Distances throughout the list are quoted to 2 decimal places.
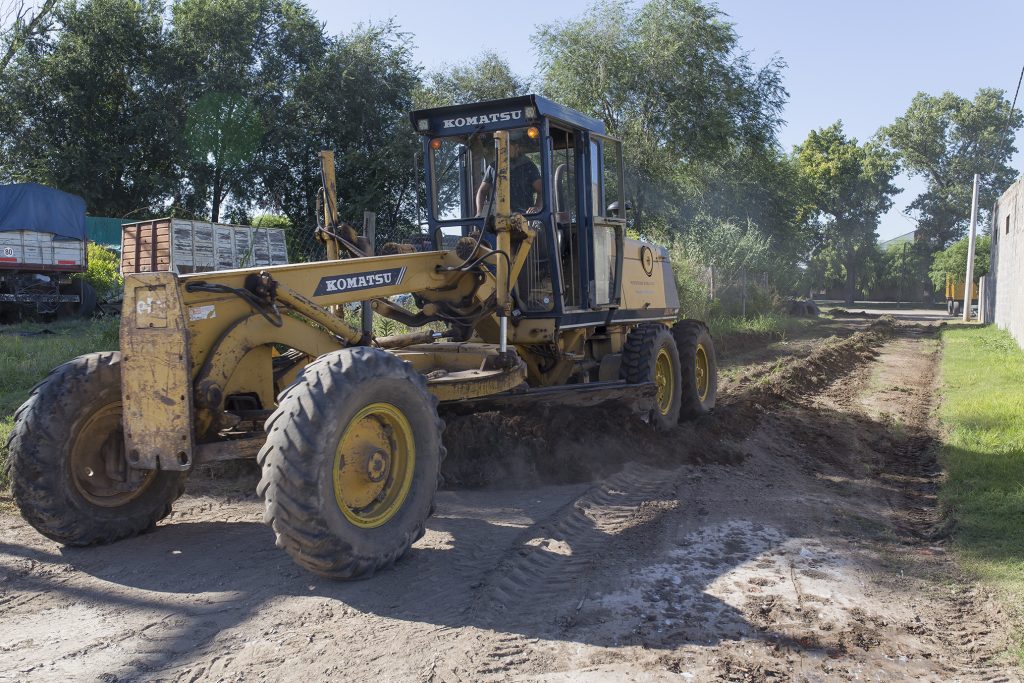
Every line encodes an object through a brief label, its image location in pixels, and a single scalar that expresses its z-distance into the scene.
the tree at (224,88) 29.84
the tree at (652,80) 26.55
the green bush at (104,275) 21.91
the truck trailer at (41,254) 19.33
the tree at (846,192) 59.81
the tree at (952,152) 61.28
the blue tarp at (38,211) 19.95
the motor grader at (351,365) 4.48
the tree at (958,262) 42.39
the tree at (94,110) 29.78
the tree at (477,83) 29.59
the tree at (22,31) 30.03
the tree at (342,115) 28.40
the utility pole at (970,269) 31.71
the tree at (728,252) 23.64
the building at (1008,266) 18.42
